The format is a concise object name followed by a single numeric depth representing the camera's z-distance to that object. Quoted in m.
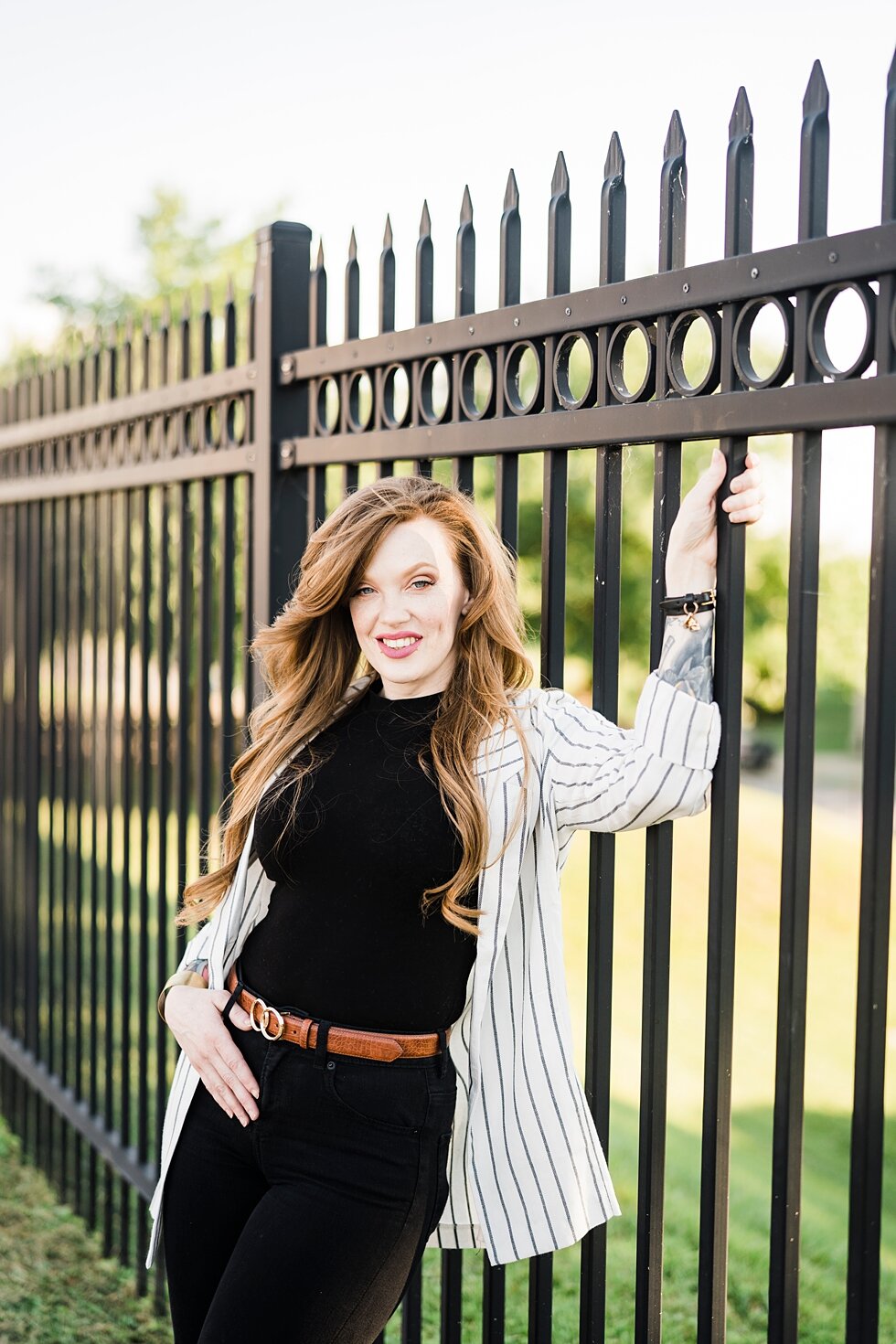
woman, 2.12
